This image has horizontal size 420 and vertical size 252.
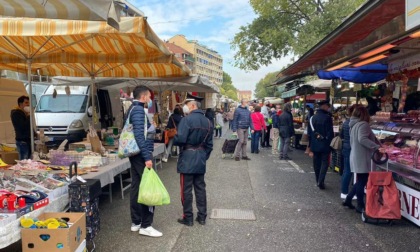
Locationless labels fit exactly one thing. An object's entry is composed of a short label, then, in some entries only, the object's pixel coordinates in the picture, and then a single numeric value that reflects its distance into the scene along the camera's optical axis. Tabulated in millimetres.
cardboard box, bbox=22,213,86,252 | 2881
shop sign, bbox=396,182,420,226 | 4664
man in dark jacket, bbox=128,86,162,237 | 4102
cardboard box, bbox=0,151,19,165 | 6256
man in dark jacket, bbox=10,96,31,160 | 6945
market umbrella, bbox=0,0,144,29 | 2596
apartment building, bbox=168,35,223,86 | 106688
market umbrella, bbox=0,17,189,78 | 4051
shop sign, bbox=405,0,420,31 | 2475
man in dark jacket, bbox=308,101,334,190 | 6723
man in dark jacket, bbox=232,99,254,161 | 10609
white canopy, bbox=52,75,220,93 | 9430
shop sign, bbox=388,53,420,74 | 6545
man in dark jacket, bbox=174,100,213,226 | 4688
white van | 10195
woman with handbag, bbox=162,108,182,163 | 9922
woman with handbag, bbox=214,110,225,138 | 19102
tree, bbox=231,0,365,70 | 22219
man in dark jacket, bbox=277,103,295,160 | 10781
